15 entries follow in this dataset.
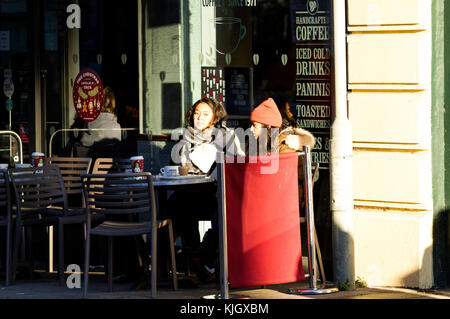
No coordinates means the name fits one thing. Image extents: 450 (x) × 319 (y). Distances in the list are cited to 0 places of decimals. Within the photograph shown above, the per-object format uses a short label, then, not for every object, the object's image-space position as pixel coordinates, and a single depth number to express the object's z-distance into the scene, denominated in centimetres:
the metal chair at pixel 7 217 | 1742
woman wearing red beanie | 1711
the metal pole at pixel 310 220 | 1545
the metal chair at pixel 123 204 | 1570
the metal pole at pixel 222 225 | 1404
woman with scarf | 1742
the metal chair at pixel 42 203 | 1748
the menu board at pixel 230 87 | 1866
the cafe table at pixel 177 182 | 1680
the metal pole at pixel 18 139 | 2080
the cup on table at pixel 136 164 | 1744
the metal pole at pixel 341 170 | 1619
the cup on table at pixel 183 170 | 1753
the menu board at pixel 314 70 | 1755
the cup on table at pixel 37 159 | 1894
